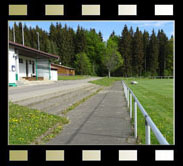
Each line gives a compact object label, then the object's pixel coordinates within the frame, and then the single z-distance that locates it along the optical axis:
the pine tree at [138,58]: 57.48
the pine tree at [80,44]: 46.61
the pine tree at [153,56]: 60.46
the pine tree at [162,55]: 60.05
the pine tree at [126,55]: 57.01
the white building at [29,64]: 20.80
